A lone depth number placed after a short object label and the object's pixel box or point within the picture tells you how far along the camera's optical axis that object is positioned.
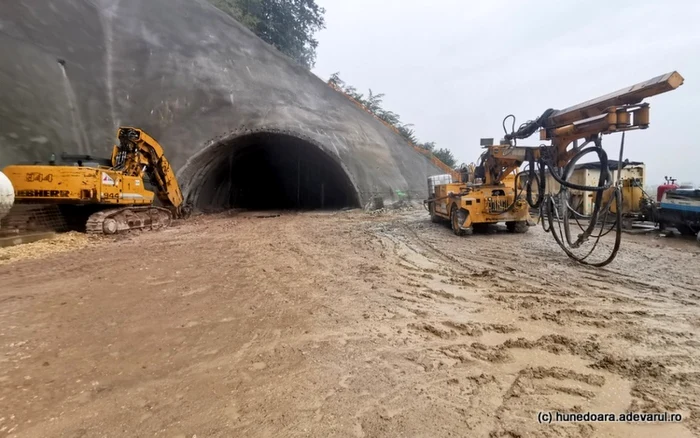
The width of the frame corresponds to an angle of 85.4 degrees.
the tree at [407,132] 33.01
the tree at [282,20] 26.48
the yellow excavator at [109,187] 9.28
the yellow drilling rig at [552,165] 5.66
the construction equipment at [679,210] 9.70
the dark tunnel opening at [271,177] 17.80
